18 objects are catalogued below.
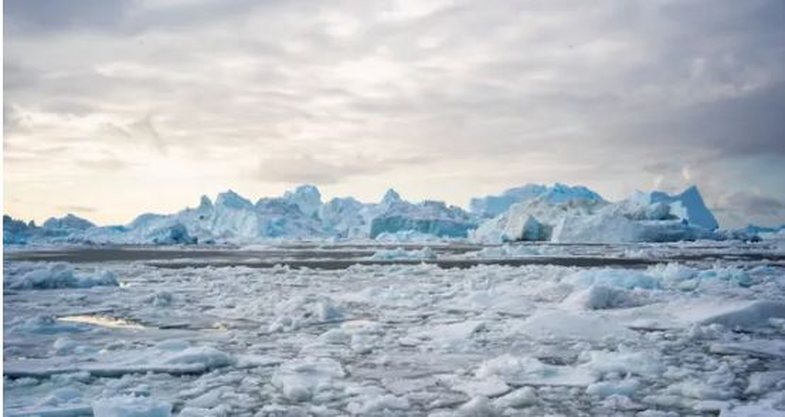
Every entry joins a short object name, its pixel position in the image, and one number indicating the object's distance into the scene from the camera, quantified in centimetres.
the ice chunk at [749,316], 868
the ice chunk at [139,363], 593
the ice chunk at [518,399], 478
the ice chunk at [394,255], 3012
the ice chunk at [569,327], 785
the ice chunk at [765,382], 521
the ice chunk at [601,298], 1028
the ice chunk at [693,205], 7662
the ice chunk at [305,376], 509
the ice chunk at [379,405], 461
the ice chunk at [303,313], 910
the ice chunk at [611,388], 512
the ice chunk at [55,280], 1652
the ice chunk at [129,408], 418
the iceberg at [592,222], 5609
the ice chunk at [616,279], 1322
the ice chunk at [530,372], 556
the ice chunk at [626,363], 588
